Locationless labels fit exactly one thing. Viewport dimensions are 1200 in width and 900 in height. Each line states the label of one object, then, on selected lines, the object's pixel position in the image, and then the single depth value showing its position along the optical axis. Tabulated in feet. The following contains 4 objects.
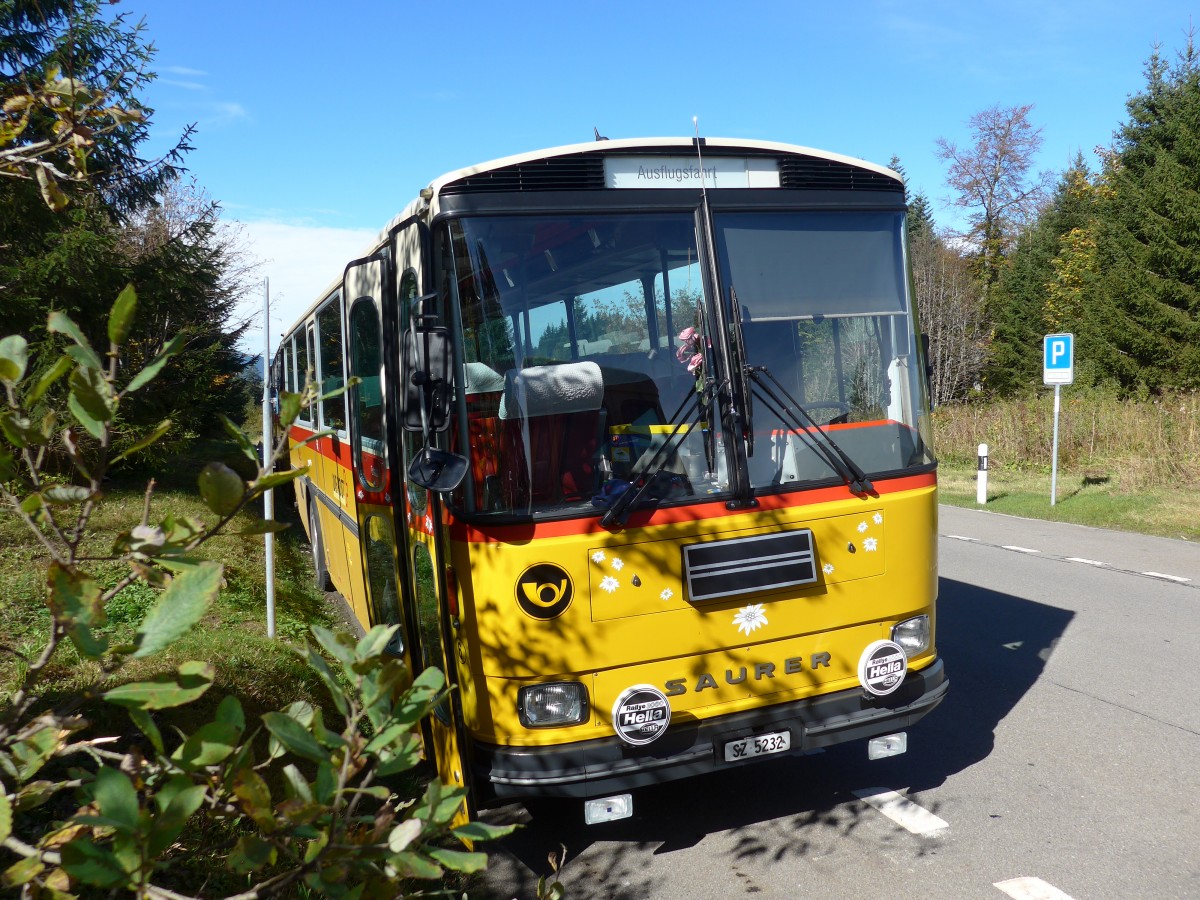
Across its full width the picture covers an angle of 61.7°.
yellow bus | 13.21
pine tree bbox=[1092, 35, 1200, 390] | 106.63
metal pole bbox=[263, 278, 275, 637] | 21.26
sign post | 53.01
